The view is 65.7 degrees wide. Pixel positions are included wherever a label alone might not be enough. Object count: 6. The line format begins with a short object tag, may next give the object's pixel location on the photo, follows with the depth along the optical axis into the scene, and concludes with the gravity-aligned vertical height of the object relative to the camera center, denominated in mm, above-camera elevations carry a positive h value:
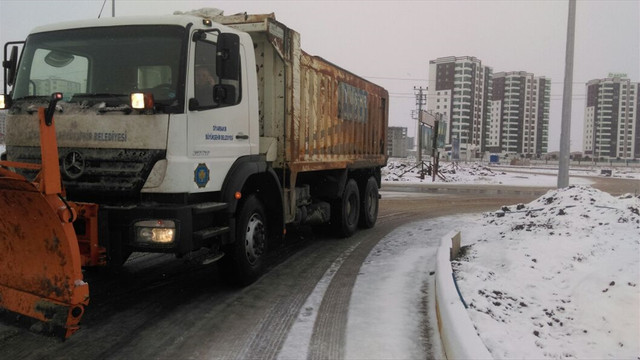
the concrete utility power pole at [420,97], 62562 +7193
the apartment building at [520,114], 122125 +10277
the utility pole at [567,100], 12617 +1436
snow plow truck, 3891 -73
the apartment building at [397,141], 82688 +1971
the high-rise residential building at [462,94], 106062 +13013
